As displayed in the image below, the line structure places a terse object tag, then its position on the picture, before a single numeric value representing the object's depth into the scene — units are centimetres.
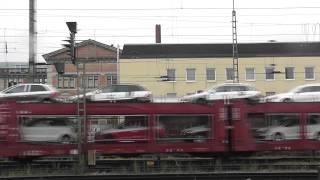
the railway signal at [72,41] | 2028
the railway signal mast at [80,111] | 2025
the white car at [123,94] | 2631
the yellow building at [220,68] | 6194
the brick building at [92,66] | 6881
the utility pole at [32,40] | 3409
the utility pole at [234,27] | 4040
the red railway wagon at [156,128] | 2280
